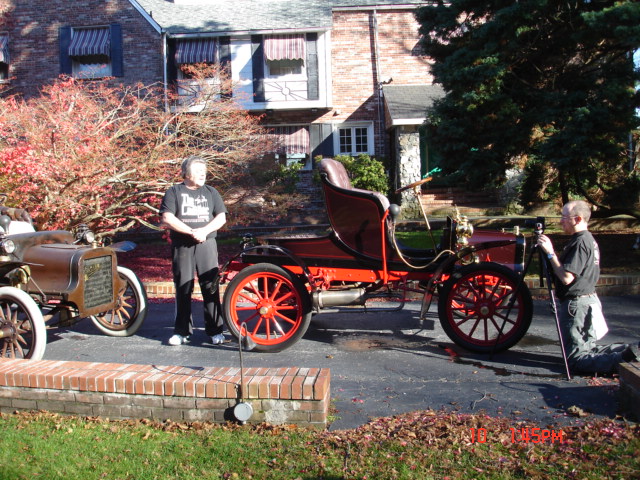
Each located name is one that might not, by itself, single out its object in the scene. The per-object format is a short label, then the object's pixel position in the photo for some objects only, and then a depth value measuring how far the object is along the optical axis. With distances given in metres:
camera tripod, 4.19
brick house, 19.70
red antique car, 4.88
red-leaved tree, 8.17
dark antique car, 4.56
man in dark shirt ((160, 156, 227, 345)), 5.27
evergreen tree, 9.22
